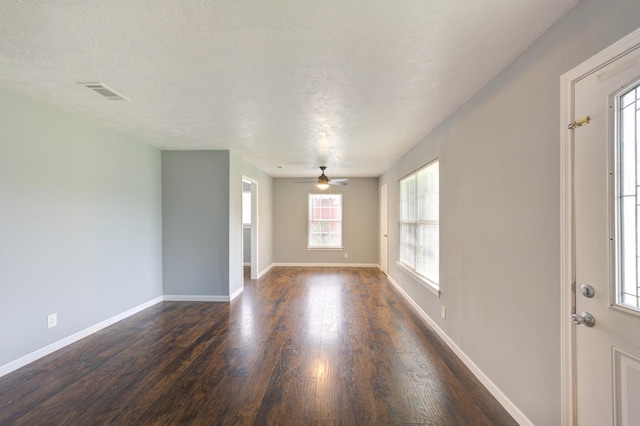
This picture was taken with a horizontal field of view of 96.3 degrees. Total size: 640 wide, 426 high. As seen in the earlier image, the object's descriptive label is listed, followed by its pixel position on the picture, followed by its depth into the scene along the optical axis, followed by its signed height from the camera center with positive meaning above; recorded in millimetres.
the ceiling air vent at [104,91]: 2389 +1073
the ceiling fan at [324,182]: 5711 +633
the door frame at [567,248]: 1489 -188
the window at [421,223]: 3746 -163
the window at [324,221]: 7992 -232
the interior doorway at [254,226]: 6371 -296
